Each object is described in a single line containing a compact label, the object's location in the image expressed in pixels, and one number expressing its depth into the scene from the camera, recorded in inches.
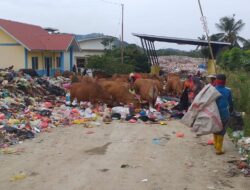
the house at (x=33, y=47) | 1051.3
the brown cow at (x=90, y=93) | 564.7
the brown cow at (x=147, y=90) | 556.1
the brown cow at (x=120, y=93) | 548.9
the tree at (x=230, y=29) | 2052.2
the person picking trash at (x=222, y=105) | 304.7
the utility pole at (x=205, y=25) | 397.4
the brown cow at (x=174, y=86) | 698.8
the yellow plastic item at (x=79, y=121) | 451.2
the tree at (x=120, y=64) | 1117.1
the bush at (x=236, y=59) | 1074.1
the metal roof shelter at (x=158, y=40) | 1159.6
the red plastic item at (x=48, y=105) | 553.2
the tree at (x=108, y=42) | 1853.6
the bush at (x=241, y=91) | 433.4
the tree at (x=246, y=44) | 2052.9
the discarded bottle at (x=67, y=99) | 586.8
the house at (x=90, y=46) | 1647.4
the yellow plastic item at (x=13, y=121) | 417.5
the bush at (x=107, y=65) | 1112.2
